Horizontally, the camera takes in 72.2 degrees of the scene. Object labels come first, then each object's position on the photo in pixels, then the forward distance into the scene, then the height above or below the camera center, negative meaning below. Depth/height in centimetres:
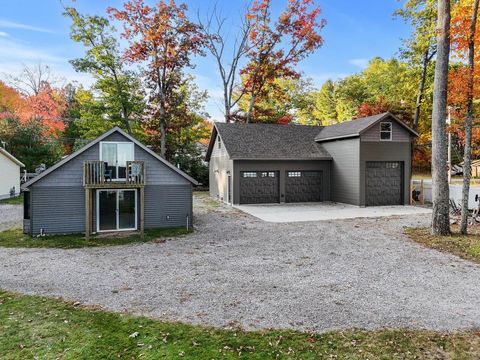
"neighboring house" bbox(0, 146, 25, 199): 2330 +26
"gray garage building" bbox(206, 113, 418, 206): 2048 +91
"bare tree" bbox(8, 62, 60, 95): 3988 +1226
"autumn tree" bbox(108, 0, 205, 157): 2852 +1205
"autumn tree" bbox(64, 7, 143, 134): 2758 +970
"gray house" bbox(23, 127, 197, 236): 1221 -45
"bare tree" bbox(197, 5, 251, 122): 3316 +1342
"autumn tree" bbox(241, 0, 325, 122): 3169 +1365
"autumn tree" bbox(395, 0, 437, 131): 2581 +1123
